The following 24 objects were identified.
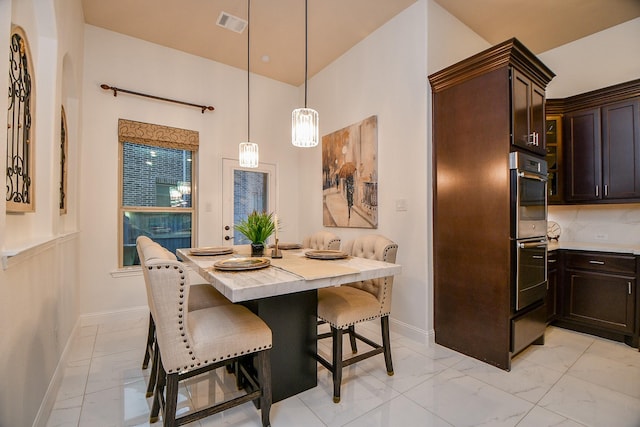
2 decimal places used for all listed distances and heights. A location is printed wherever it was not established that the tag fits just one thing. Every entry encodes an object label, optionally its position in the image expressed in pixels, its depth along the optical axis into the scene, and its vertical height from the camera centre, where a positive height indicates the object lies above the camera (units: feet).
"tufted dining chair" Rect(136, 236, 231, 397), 5.46 -2.02
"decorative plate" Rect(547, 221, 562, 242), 11.85 -0.55
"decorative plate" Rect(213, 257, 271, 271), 5.95 -0.99
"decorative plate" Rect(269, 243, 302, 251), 9.74 -0.98
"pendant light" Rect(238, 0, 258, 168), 10.48 +2.22
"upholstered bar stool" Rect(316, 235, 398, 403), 6.47 -2.07
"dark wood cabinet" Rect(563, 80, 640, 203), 9.45 +2.35
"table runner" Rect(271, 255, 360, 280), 5.49 -1.06
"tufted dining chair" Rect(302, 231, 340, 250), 9.68 -0.86
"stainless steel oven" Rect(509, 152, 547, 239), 7.64 +0.55
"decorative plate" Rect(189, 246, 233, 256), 8.16 -0.96
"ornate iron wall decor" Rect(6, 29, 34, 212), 4.71 +1.50
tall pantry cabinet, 7.68 +0.88
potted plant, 8.25 -0.37
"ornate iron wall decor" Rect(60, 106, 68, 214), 8.47 +1.47
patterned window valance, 11.50 +3.34
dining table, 5.42 -1.72
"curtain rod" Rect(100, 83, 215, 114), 11.06 +4.84
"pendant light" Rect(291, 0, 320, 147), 7.81 +2.38
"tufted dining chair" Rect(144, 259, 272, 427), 4.58 -2.10
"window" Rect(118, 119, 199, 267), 11.79 +1.32
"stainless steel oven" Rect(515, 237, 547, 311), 7.76 -1.55
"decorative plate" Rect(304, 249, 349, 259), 7.30 -0.96
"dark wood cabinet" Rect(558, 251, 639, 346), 8.82 -2.50
